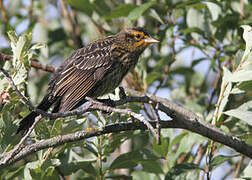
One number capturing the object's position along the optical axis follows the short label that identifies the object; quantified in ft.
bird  26.91
